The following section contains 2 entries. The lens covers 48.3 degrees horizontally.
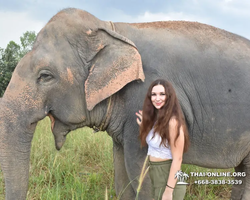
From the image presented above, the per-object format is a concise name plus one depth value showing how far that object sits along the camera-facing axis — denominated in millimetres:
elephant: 2016
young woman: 1605
